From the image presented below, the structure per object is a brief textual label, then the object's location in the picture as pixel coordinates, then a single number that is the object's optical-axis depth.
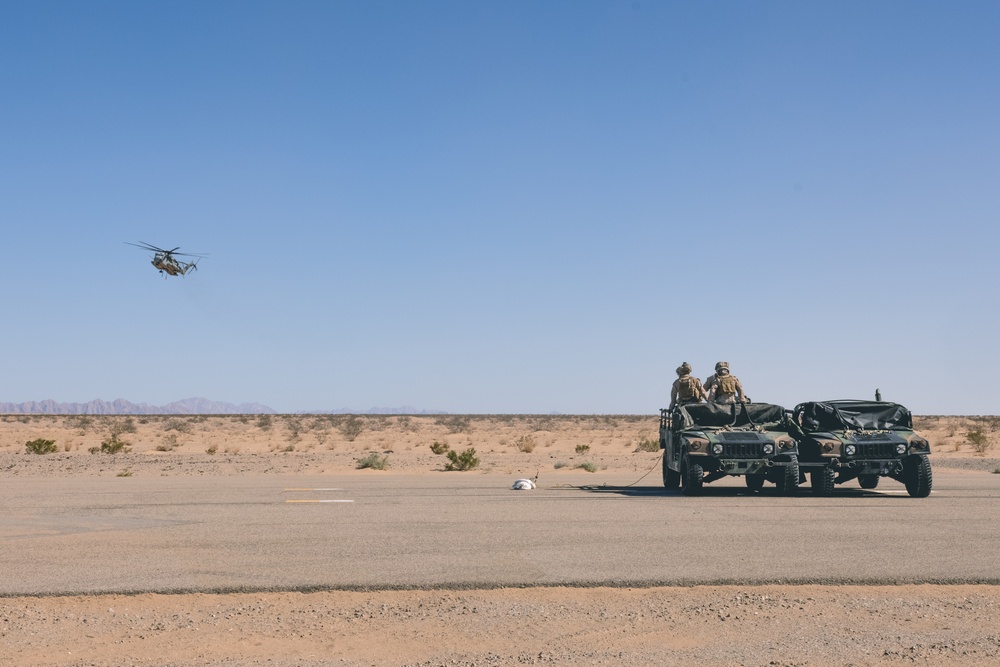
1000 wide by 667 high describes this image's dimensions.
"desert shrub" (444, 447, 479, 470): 31.45
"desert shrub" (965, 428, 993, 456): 46.47
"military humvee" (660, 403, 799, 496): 18.67
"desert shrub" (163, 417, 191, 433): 70.75
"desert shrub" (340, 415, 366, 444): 62.12
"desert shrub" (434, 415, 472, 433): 77.70
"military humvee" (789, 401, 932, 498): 18.88
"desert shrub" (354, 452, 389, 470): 32.12
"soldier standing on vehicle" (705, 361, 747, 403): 20.83
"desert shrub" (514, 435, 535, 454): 44.88
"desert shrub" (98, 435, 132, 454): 41.67
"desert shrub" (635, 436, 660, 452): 46.41
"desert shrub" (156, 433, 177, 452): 45.89
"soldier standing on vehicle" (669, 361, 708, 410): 20.72
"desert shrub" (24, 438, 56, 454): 41.66
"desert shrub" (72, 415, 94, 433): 73.09
